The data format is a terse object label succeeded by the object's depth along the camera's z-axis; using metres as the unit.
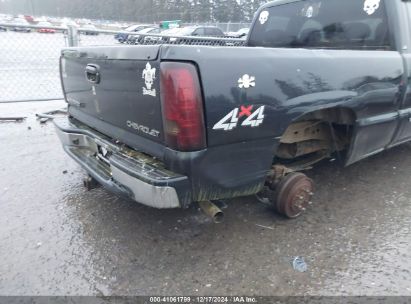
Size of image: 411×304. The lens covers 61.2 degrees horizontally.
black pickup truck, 2.13
